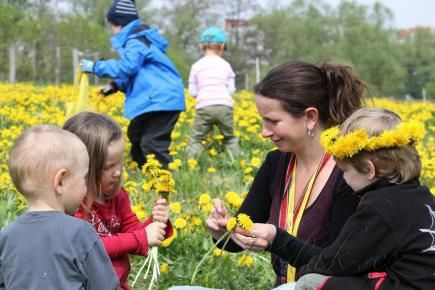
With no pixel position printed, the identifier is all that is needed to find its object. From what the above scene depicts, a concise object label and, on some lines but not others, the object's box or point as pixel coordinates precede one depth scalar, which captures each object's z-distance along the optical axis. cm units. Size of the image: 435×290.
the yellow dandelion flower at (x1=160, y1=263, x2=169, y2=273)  330
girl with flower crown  192
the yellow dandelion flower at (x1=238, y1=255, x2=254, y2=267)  328
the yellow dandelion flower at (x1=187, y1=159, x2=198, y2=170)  536
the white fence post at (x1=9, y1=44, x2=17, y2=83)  1911
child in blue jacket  556
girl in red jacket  244
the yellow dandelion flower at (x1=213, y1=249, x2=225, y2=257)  318
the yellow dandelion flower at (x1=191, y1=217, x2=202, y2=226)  368
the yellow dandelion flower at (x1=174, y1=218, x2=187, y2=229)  354
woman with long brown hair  249
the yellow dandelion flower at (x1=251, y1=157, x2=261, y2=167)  513
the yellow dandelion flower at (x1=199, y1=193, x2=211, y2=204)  358
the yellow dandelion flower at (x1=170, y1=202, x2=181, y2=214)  363
